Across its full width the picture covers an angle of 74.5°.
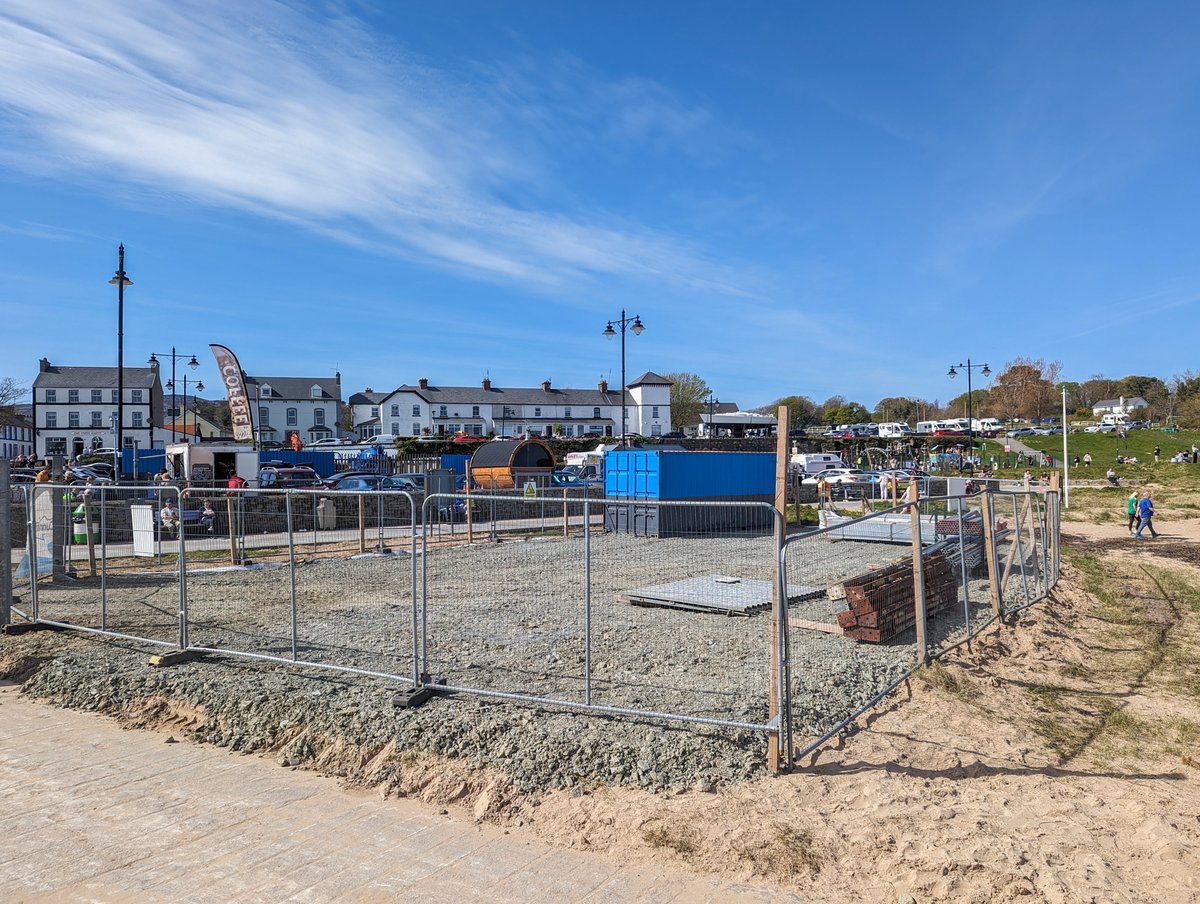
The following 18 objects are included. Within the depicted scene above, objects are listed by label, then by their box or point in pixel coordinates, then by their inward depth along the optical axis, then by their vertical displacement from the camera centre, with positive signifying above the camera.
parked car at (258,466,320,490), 29.80 -0.79
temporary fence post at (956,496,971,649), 9.26 -1.35
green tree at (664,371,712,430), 96.62 +7.15
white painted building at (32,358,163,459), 78.19 +4.95
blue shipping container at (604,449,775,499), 22.81 -0.58
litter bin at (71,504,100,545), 17.03 -1.63
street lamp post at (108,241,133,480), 26.77 +5.55
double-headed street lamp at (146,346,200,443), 46.58 +5.69
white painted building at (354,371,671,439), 86.00 +5.22
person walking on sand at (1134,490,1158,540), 22.36 -1.67
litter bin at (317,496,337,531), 18.23 -1.40
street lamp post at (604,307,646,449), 35.52 +5.88
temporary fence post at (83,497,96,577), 11.06 -1.51
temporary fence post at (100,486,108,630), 9.23 -1.65
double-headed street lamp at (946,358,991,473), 50.47 +5.37
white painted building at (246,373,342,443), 90.00 +5.93
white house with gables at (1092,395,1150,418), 105.12 +7.20
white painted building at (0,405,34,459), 85.30 +2.65
